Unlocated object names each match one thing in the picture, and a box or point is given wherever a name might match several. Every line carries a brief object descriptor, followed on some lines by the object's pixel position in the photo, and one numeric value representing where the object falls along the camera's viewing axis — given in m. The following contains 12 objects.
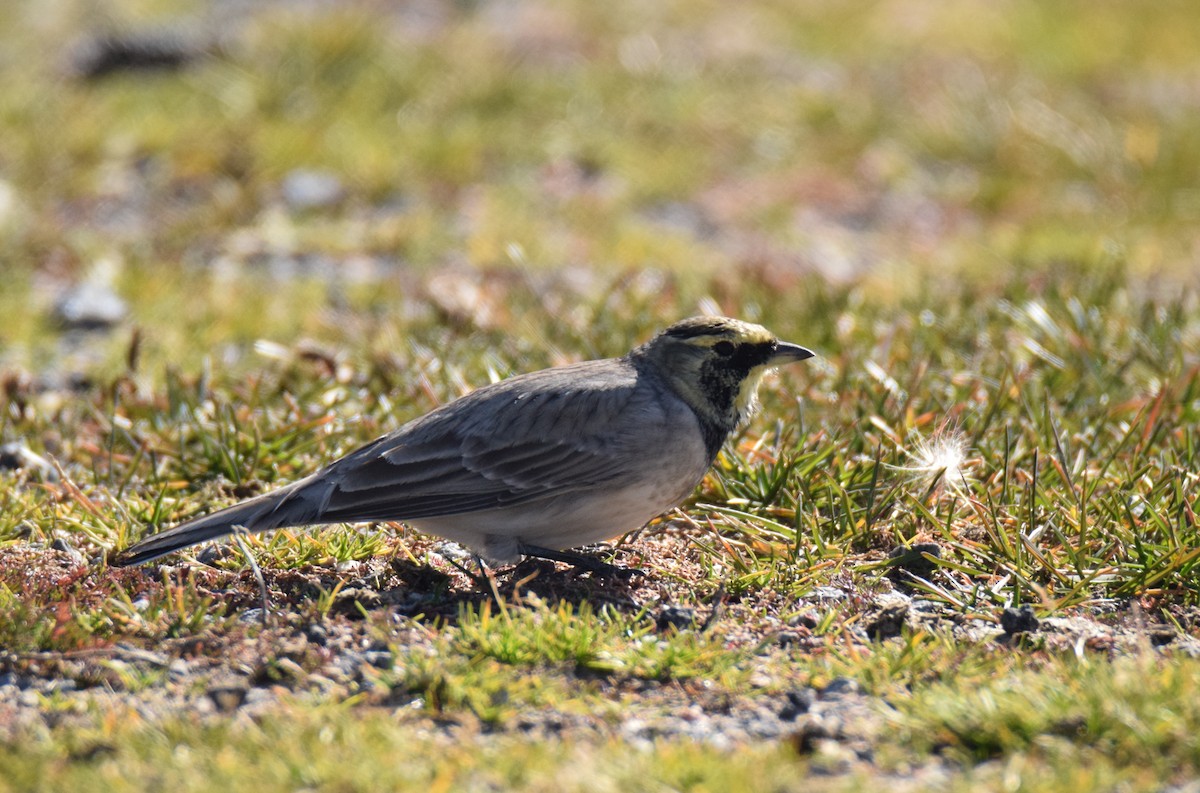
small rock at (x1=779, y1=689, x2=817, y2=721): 8.86
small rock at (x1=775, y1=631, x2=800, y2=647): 9.90
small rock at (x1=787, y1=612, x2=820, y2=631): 10.19
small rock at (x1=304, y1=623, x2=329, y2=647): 9.76
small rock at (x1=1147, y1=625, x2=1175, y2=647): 10.02
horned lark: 10.66
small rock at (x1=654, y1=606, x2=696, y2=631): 10.02
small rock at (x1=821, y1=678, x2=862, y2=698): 9.04
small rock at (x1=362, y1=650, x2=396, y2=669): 9.38
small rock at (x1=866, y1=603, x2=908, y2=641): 10.09
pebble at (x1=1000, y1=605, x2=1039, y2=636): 9.91
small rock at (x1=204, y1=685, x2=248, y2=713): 8.84
